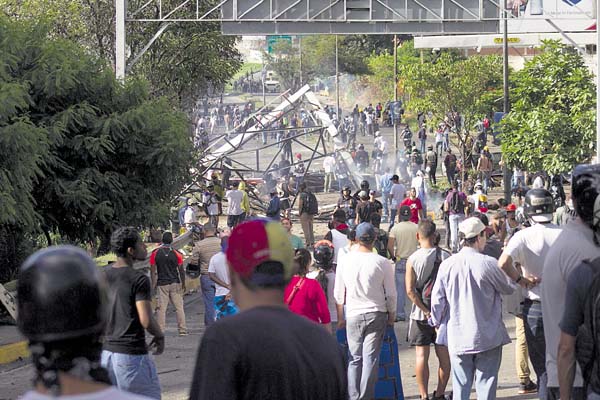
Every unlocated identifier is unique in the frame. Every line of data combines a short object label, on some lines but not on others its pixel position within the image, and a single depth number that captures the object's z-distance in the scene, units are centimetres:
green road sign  8094
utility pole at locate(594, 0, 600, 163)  1809
